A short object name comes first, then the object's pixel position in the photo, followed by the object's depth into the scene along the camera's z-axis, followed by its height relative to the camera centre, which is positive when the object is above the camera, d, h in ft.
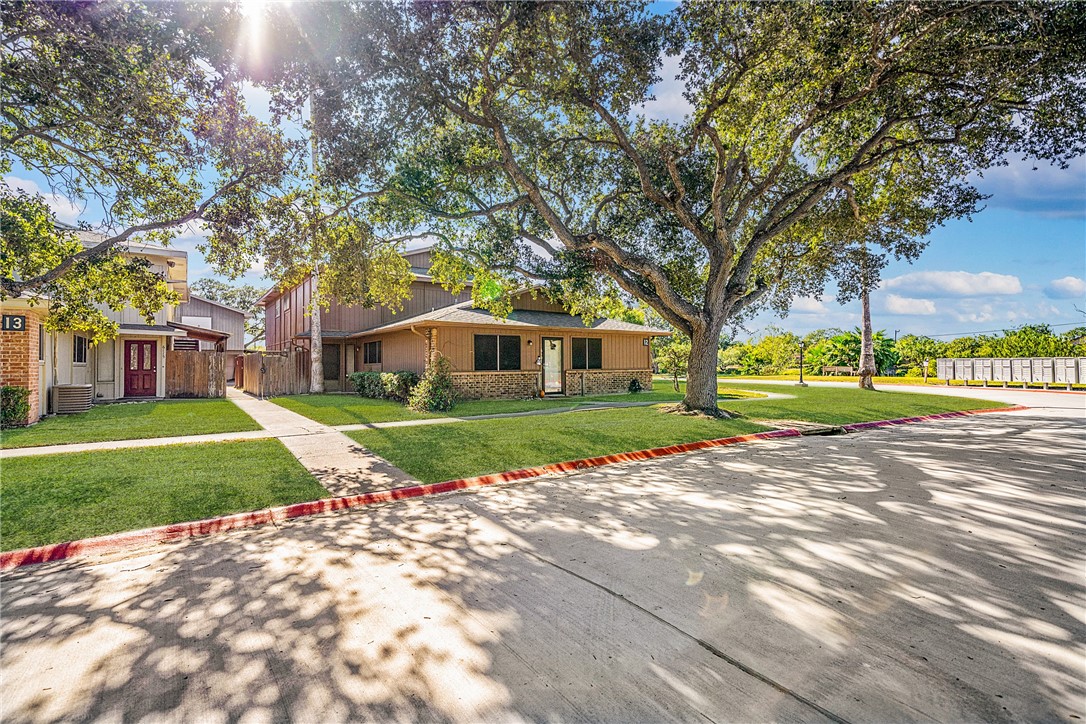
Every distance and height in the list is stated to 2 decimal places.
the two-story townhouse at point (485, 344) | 54.08 +2.69
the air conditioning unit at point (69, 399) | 41.16 -2.84
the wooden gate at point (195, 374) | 60.54 -1.07
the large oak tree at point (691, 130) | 26.71 +16.94
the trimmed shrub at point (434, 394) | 44.19 -2.67
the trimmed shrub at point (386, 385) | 50.85 -2.24
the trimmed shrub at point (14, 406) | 31.96 -2.70
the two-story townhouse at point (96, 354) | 33.19 +1.17
